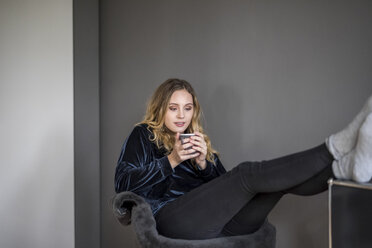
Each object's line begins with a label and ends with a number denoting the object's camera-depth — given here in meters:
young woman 1.15
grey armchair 1.31
